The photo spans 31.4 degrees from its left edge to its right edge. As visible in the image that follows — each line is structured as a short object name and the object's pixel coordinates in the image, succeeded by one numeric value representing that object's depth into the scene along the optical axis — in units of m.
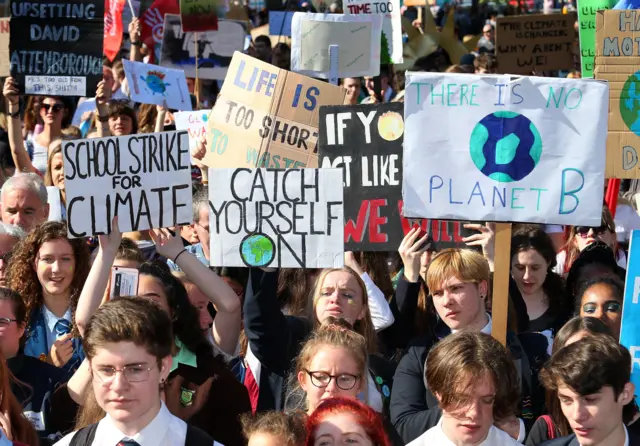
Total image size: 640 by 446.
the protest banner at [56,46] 8.55
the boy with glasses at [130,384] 3.53
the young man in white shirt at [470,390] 3.85
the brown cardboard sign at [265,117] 7.15
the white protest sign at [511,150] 5.09
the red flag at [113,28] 12.02
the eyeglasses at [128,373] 3.55
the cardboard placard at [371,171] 5.88
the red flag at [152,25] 13.76
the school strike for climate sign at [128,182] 5.07
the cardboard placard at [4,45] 9.81
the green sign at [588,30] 8.29
